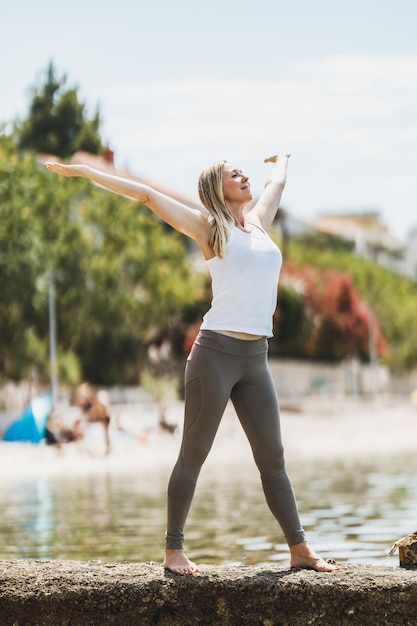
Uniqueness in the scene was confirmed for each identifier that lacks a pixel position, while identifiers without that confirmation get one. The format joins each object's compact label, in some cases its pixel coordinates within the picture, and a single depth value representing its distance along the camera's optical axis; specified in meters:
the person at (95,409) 35.50
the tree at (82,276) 45.53
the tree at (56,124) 61.97
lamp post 44.59
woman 5.96
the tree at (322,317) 70.94
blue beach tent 35.12
